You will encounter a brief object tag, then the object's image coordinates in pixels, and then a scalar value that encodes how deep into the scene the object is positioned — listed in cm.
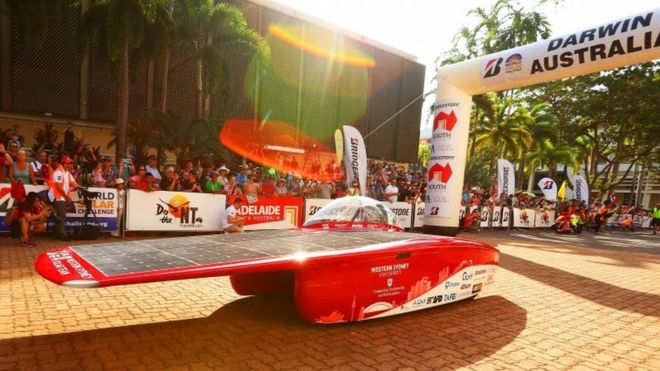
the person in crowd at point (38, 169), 829
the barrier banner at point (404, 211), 1420
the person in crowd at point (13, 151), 887
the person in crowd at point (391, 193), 1430
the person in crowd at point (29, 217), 736
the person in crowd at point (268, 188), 1202
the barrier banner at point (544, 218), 2130
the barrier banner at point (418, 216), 1488
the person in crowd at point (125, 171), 1053
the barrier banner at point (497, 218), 1845
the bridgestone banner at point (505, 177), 1989
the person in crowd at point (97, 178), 928
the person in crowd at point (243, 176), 1228
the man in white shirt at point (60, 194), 801
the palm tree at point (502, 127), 2599
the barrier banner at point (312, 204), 1212
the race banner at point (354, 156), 1434
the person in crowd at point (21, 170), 831
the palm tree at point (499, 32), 2623
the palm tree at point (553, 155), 3131
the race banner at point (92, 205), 789
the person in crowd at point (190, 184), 1048
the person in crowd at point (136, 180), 945
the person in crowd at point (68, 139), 1367
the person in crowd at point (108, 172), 1009
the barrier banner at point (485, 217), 1795
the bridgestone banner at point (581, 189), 2673
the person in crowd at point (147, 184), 944
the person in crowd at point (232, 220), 948
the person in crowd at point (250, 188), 1105
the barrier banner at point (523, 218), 1981
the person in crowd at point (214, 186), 1087
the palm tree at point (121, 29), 1341
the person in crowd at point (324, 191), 1362
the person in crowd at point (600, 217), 2283
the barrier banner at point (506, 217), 1895
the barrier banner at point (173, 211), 923
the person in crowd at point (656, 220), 2475
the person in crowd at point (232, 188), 1087
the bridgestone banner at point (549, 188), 2400
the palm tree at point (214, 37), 1680
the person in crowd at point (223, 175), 1137
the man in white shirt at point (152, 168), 1045
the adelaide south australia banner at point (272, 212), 1080
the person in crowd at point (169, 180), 996
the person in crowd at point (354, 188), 1212
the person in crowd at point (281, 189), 1263
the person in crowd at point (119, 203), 899
